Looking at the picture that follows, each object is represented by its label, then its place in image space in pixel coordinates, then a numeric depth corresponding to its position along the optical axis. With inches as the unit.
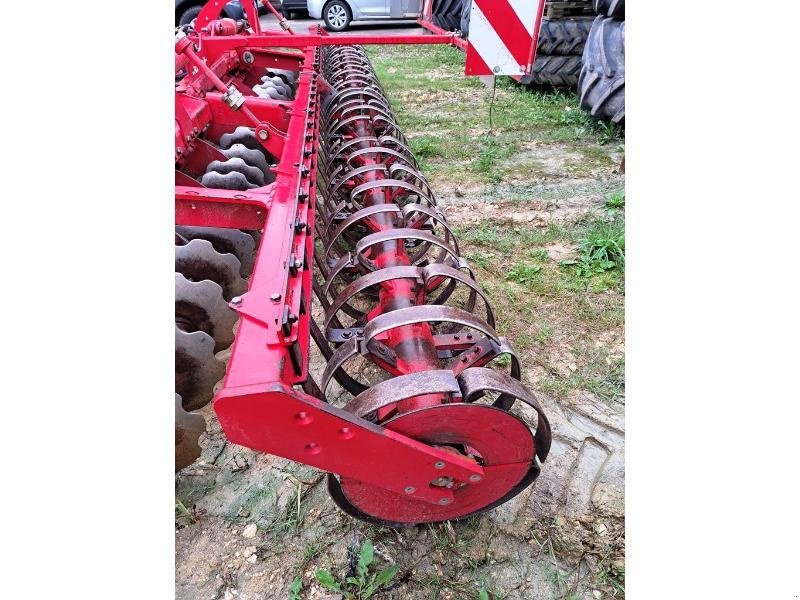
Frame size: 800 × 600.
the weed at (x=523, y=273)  110.3
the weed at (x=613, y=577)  59.4
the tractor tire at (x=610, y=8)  178.1
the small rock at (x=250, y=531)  65.8
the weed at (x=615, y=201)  136.5
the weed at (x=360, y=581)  58.8
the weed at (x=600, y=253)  112.4
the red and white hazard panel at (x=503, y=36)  104.7
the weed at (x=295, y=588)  58.9
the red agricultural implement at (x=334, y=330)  48.4
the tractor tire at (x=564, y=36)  215.6
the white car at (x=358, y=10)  396.2
